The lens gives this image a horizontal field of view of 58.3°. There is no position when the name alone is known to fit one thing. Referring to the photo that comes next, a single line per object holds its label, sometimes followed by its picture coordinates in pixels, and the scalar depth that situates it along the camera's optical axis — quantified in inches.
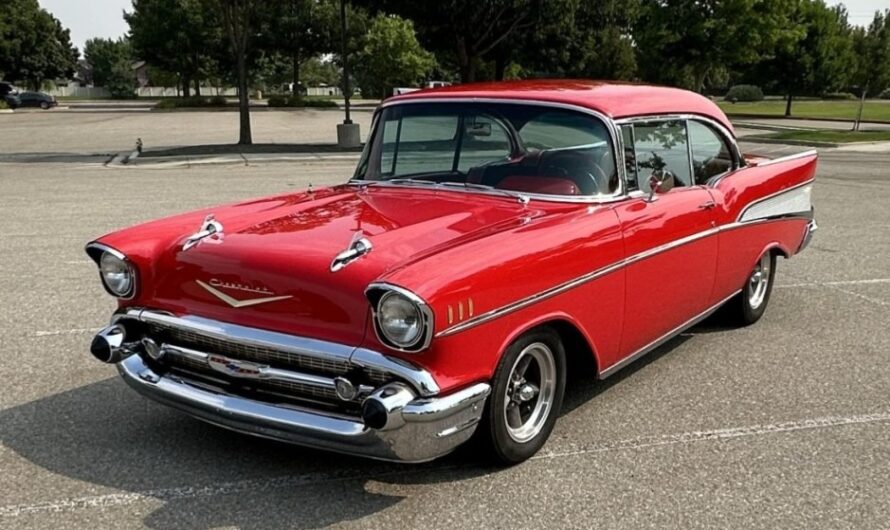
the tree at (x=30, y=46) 2463.1
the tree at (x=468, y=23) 895.1
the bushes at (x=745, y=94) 2603.3
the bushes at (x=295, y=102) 2132.1
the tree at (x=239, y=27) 828.0
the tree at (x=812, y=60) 1827.0
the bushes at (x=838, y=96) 2675.2
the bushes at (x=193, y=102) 2113.7
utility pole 866.8
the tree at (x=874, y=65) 1435.8
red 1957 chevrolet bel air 116.9
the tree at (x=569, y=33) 919.0
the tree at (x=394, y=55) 2165.4
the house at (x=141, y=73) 4817.9
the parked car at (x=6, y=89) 2115.3
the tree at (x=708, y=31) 1460.4
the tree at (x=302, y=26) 2119.8
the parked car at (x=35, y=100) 2082.9
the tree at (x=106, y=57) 3927.2
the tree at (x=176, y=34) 2165.4
